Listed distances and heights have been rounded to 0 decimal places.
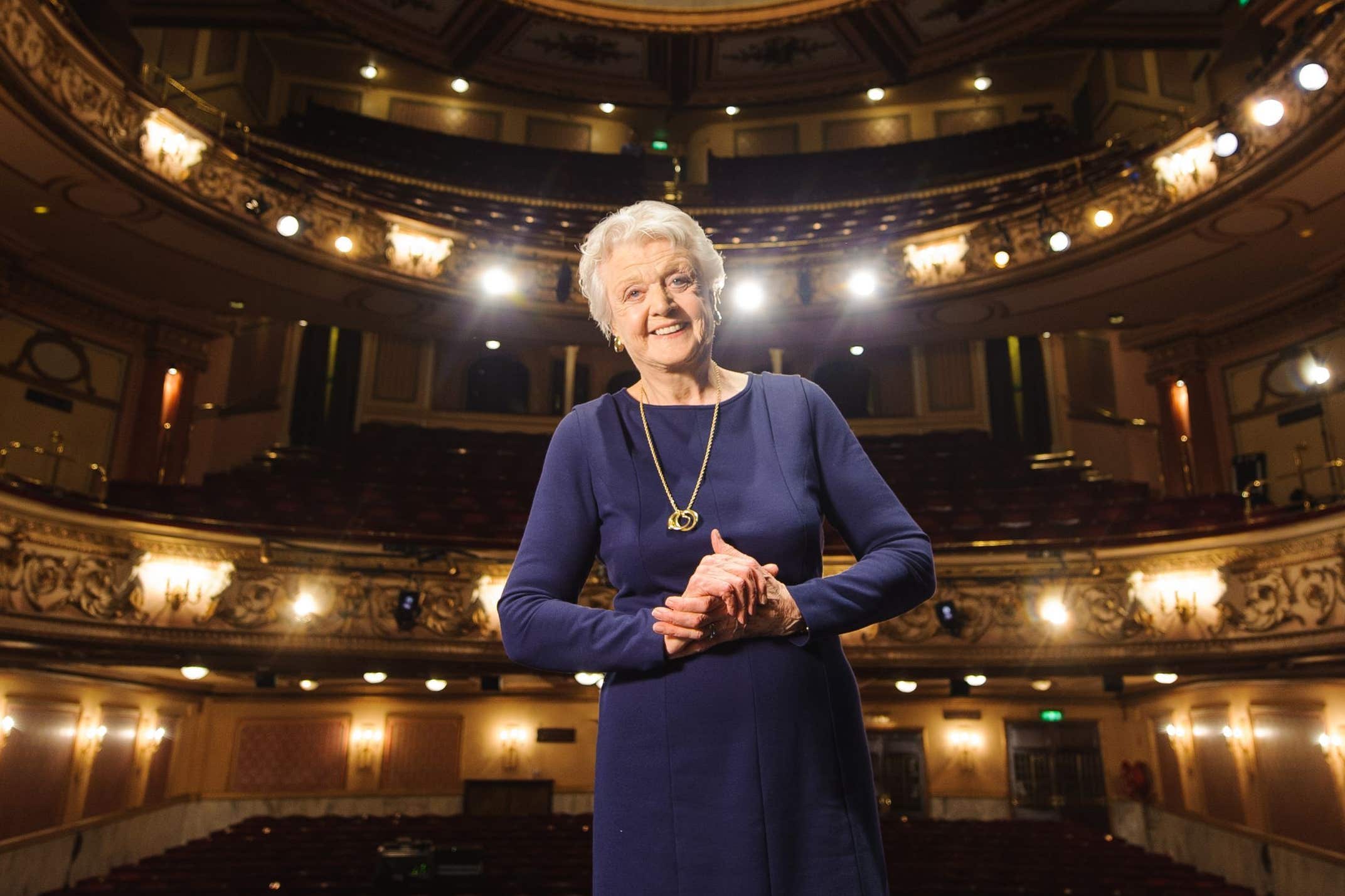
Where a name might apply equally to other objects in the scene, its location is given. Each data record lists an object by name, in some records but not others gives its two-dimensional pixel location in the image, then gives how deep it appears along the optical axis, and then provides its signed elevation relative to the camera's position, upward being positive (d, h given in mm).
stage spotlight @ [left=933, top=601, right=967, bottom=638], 8656 +1001
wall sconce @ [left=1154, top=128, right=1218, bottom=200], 9141 +5444
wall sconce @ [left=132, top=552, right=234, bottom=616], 7648 +1107
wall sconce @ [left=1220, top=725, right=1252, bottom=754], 9625 -33
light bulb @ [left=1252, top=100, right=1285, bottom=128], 8281 +5335
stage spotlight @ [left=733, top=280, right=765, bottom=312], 11531 +5116
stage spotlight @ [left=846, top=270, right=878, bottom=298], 11383 +5206
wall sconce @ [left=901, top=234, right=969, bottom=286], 11125 +5402
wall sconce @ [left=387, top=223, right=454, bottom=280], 10992 +5382
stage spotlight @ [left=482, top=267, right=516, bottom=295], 11430 +5195
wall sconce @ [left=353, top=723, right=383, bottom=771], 12758 -290
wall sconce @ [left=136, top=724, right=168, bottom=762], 10758 -240
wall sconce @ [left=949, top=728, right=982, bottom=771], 13117 -208
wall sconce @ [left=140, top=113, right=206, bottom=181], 8776 +5261
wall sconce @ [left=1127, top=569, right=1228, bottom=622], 8180 +1216
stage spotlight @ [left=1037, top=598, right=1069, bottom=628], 8586 +1058
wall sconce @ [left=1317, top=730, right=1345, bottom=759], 8156 -70
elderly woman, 968 +140
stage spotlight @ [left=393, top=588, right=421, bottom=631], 8383 +968
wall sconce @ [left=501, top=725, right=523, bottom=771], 13102 -261
